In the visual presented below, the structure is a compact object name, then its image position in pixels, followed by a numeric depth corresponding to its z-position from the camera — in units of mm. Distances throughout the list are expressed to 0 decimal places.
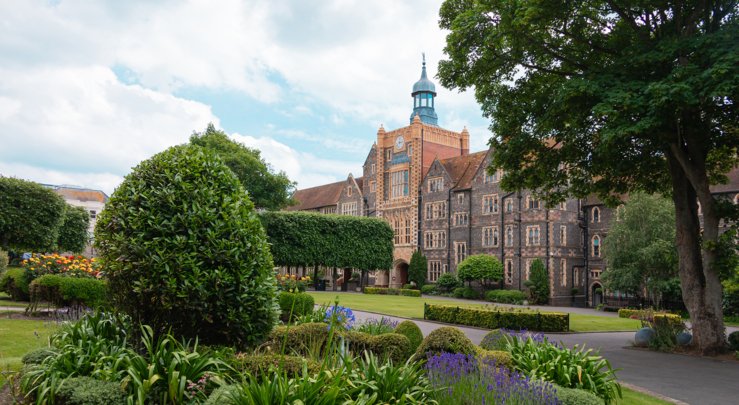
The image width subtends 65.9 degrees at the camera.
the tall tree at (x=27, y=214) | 26656
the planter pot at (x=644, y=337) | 18806
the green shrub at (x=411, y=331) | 10184
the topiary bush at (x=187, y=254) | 7203
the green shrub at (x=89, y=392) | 5980
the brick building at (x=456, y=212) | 46312
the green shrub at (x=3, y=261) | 24534
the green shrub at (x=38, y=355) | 7523
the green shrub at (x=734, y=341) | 17444
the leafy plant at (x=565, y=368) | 7820
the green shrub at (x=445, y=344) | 8055
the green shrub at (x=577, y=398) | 6473
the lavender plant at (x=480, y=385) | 5980
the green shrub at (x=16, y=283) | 22938
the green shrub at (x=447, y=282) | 52094
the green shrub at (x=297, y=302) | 17969
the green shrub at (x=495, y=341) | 9664
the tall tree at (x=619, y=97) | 15203
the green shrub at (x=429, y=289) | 53969
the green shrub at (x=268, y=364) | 6543
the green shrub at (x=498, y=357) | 7863
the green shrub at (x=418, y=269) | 56688
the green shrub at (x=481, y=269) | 47812
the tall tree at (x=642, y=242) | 34781
